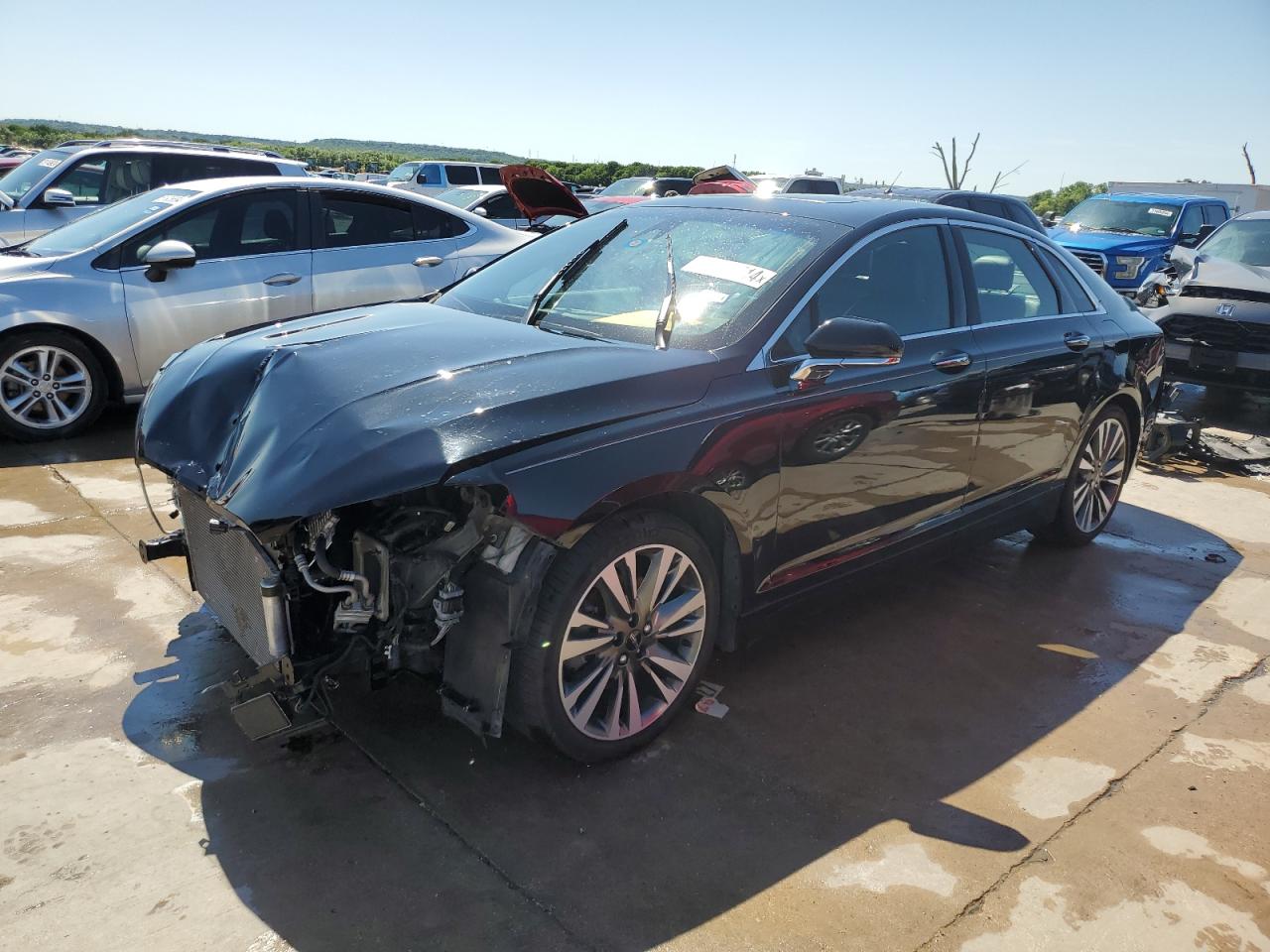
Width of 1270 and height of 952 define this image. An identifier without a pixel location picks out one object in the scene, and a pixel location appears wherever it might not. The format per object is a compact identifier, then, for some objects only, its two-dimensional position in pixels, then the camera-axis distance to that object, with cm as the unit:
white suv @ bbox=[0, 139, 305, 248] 823
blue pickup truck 1320
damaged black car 255
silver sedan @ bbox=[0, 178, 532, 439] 572
